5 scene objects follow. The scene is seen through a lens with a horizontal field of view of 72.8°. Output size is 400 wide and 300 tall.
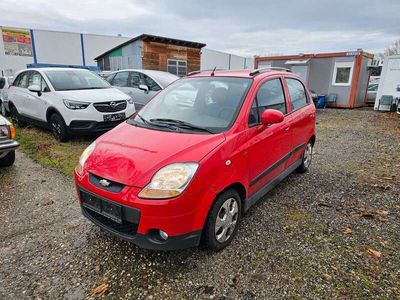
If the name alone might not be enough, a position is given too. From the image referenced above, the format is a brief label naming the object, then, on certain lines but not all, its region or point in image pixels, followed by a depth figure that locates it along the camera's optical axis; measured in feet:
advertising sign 75.38
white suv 19.30
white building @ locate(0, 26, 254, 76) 76.23
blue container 49.56
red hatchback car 7.09
